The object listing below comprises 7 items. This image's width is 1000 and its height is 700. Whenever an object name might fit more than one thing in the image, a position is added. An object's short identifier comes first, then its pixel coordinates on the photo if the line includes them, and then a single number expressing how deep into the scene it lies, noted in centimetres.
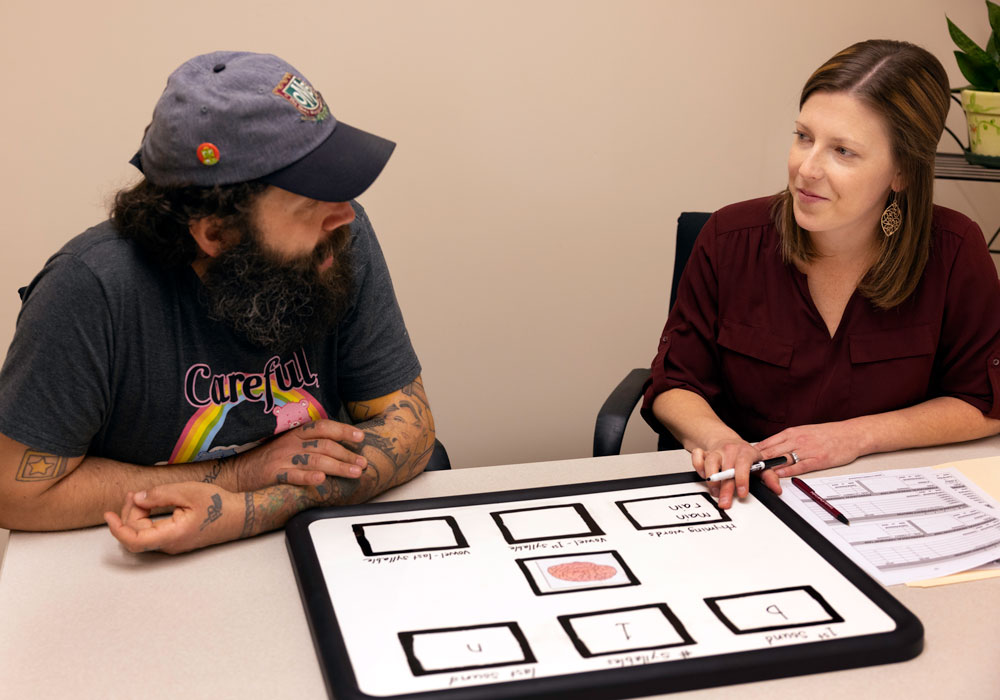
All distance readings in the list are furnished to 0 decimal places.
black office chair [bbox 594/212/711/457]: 196
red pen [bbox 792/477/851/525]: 150
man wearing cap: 135
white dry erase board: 110
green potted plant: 260
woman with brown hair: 181
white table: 110
